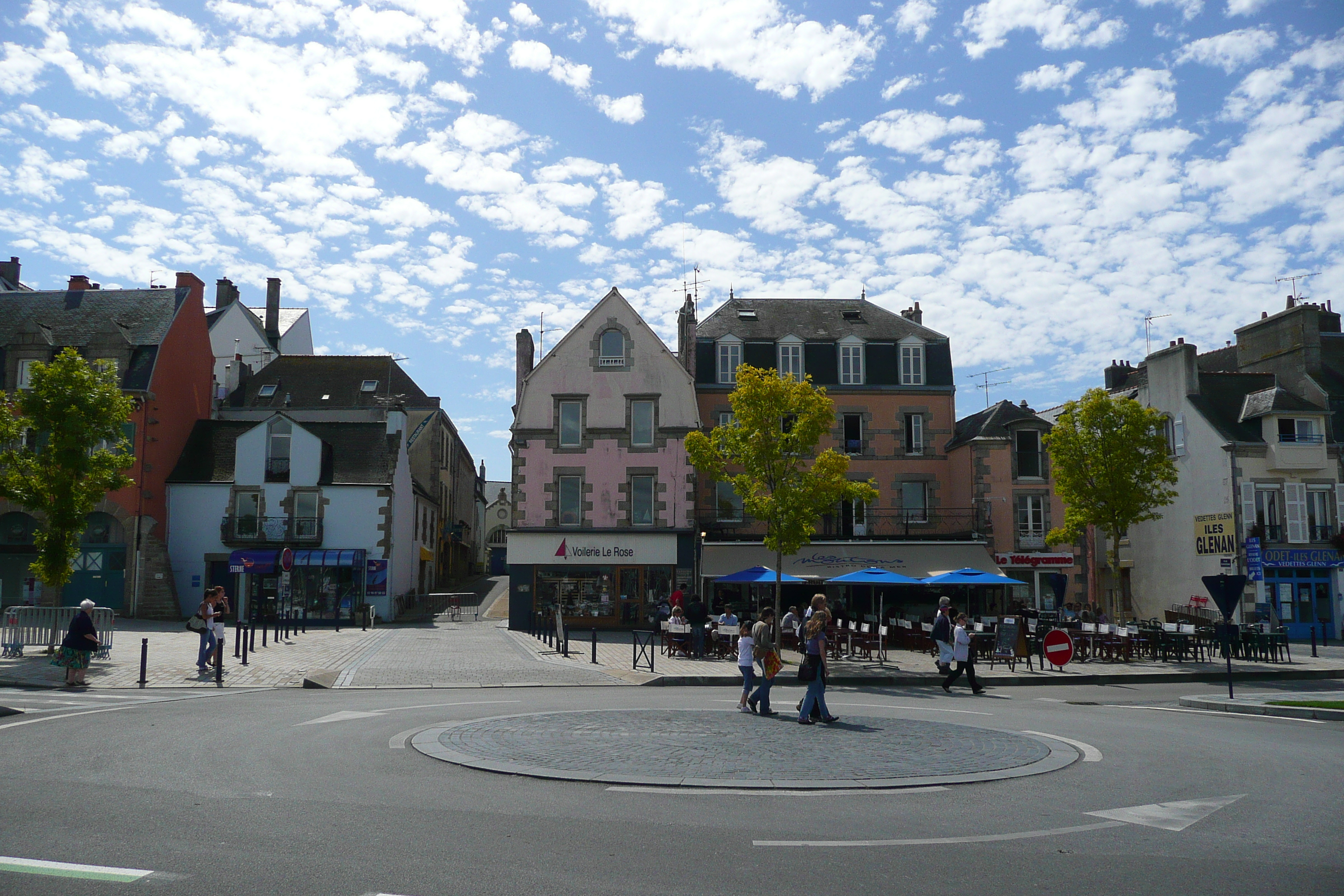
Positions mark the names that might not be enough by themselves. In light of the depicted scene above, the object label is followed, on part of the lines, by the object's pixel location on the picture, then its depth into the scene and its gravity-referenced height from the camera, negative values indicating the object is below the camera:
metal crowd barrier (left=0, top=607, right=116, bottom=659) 21.20 -1.41
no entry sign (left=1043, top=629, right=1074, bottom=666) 21.03 -1.81
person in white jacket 18.42 -1.75
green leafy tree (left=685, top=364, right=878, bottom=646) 24.06 +2.62
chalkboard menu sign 22.62 -1.71
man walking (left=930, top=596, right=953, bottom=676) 19.02 -1.38
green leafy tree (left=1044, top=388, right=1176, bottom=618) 27.81 +2.84
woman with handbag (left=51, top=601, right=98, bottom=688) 17.14 -1.49
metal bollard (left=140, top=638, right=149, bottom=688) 17.75 -1.75
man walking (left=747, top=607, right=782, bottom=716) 13.83 -1.37
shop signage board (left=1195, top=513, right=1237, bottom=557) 34.47 +1.01
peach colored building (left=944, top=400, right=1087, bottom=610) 35.00 +2.46
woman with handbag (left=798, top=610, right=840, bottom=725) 13.21 -1.37
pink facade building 34.12 +2.97
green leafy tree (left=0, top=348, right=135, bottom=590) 22.55 +2.45
